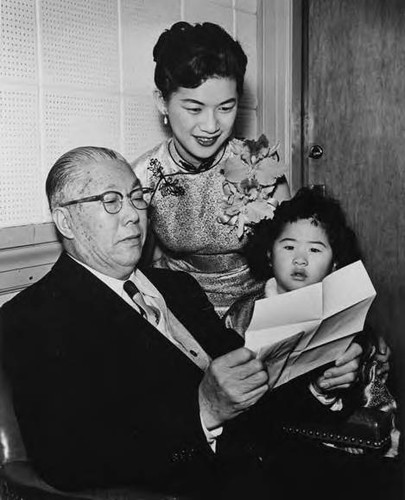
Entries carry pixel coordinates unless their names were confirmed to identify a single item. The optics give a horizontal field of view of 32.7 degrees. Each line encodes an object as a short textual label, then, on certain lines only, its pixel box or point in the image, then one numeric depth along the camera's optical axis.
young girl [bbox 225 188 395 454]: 2.02
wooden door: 3.39
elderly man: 1.42
